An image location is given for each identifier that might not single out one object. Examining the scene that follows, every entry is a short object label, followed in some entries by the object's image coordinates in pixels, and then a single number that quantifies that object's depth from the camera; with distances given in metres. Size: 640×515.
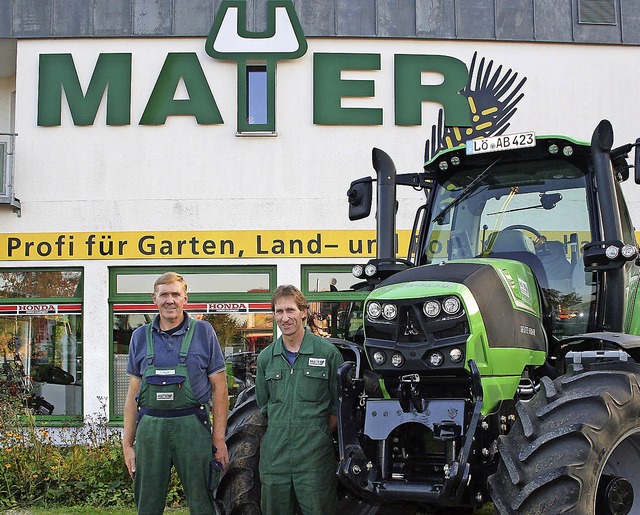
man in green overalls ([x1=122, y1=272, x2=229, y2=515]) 5.07
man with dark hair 4.89
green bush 7.99
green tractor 3.95
